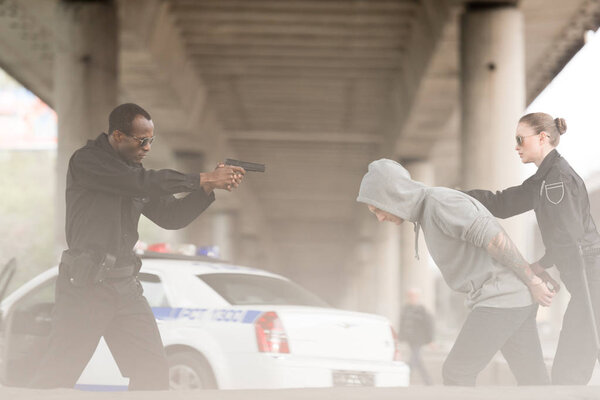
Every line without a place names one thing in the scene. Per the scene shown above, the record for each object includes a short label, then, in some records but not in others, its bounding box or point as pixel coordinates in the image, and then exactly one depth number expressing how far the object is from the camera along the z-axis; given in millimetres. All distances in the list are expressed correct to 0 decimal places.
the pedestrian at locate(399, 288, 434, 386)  32312
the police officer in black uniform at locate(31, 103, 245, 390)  10812
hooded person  10695
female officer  11258
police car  16437
